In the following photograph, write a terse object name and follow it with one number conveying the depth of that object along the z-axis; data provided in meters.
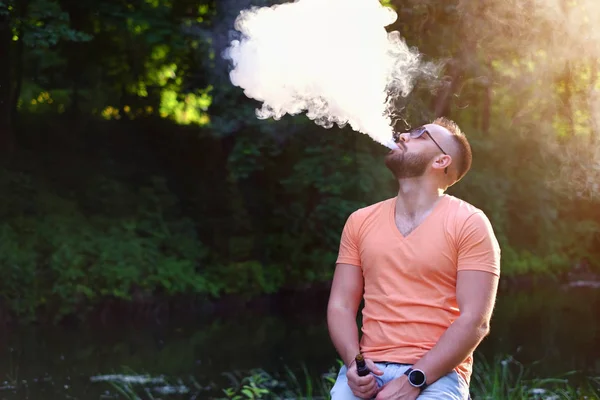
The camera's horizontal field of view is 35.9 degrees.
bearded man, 2.97
